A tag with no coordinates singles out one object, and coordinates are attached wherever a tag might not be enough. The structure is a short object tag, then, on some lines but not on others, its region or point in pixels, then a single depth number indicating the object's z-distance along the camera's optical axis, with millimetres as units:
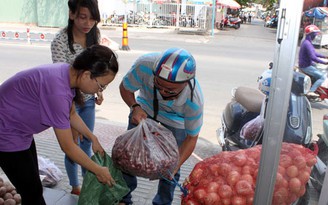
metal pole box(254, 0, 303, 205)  1008
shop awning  25328
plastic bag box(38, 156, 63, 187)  2791
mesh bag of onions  1438
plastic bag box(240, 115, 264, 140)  2656
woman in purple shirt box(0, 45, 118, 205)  1623
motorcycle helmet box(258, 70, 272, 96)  2874
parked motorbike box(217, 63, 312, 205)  2524
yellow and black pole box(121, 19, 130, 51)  10656
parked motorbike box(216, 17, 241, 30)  25719
